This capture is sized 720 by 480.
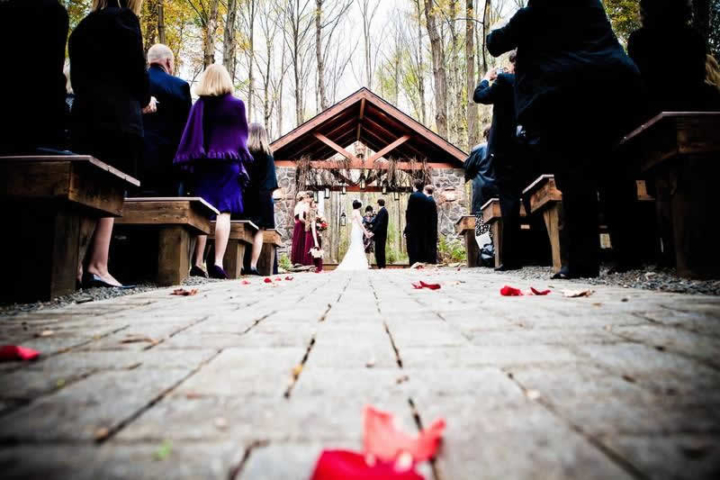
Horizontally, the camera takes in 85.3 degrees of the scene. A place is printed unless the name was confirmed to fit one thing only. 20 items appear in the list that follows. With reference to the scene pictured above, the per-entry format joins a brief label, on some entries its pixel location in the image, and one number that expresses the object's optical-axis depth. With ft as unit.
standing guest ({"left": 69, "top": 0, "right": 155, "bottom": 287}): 9.12
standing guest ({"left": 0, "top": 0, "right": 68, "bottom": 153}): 7.50
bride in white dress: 37.81
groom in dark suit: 34.14
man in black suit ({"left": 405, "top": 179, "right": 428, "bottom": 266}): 29.30
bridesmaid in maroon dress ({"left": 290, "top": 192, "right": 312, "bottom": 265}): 32.99
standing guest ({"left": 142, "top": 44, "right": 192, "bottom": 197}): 13.67
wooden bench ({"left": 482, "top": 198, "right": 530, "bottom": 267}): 16.67
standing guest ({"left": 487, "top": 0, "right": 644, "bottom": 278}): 8.99
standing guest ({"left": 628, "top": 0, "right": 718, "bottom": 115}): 9.87
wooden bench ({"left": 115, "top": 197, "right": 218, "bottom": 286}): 11.24
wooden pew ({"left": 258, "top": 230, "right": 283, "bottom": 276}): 22.30
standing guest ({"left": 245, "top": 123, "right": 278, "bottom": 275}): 19.02
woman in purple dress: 13.64
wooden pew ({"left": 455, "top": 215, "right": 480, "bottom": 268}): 23.34
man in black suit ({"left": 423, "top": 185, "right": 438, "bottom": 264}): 29.70
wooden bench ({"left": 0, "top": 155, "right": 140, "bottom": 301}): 6.95
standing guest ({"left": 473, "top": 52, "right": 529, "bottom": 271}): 14.20
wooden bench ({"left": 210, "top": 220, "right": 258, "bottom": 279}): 16.40
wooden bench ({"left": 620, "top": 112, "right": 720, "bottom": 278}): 7.90
